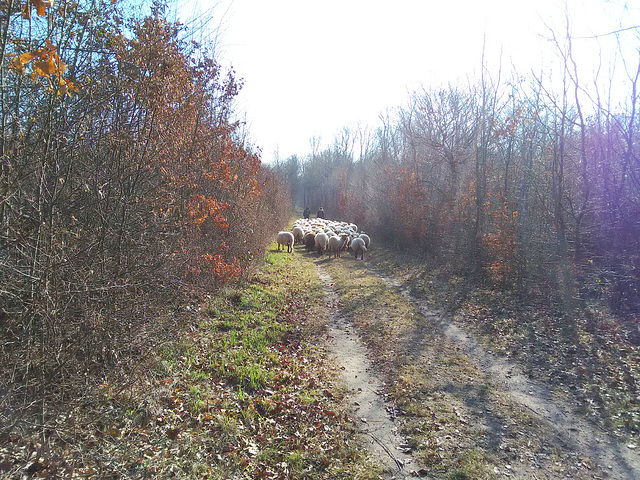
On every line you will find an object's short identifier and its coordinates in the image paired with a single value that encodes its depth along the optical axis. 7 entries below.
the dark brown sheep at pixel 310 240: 24.20
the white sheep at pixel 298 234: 26.50
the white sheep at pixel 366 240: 25.36
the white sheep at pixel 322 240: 23.16
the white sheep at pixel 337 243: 22.22
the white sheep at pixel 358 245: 22.70
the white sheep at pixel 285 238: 22.39
